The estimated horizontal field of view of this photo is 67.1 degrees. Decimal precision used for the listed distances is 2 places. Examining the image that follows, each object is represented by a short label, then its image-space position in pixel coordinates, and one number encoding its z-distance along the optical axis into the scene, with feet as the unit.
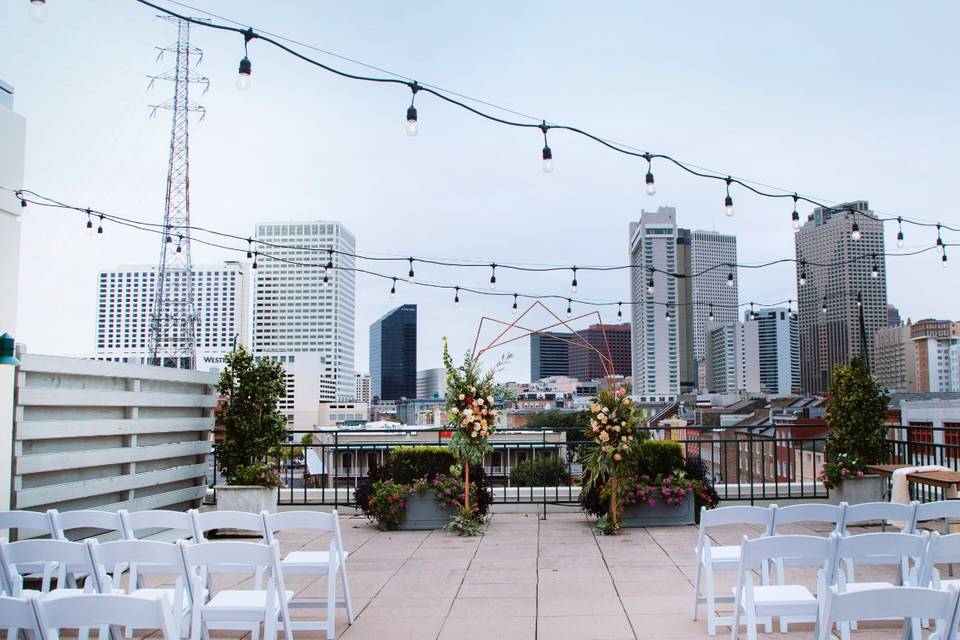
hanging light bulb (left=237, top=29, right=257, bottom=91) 15.48
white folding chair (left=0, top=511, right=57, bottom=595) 14.42
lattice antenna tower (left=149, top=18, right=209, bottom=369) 135.95
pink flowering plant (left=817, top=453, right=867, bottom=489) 27.35
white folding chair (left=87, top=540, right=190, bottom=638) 11.40
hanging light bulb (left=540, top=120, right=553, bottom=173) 20.80
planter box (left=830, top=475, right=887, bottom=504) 27.48
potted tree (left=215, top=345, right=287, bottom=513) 25.59
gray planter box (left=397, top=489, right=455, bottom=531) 27.37
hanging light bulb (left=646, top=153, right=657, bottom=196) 23.27
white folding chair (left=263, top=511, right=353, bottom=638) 14.15
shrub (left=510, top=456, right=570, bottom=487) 28.96
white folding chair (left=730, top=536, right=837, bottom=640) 11.62
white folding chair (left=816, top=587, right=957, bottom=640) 8.45
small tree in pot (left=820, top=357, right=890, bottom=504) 27.40
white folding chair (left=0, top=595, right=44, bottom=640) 8.45
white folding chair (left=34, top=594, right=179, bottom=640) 8.27
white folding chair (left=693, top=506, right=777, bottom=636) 14.17
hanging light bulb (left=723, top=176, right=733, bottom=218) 25.27
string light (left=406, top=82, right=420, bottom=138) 18.12
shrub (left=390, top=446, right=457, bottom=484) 28.53
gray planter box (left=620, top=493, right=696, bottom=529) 26.99
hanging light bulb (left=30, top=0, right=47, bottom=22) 13.31
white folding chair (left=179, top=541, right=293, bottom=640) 11.30
